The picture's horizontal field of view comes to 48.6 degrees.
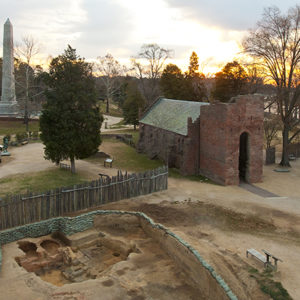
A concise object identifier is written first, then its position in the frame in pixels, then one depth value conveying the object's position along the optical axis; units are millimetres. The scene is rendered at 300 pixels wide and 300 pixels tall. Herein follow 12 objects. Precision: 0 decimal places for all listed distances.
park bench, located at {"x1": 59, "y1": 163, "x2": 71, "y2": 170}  27656
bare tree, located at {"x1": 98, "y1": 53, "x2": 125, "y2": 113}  76188
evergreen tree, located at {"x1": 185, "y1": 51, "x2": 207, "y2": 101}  57156
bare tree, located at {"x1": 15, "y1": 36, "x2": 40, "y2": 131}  48041
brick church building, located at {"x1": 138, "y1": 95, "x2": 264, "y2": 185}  24203
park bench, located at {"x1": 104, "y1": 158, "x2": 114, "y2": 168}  29408
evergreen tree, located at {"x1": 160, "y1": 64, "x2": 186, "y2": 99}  56719
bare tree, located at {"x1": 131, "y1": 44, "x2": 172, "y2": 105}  60750
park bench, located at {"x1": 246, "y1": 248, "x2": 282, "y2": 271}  12291
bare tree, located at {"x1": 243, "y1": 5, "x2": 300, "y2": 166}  29156
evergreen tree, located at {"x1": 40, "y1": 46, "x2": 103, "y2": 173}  24156
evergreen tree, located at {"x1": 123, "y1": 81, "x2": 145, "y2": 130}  53938
